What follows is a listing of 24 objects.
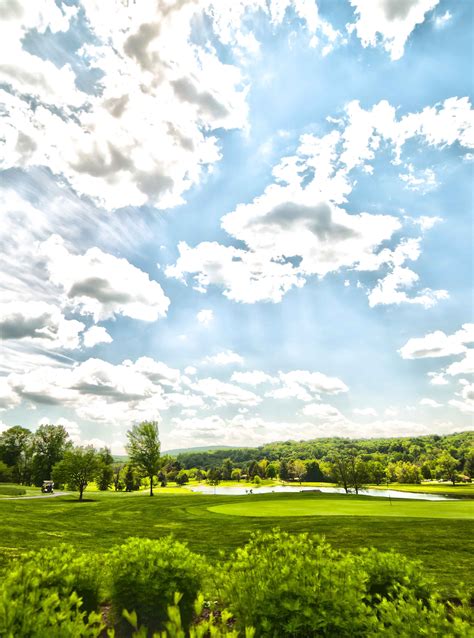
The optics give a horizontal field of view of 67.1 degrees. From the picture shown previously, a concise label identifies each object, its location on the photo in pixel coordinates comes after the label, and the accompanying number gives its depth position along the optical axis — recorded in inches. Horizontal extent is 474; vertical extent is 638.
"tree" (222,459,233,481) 7471.5
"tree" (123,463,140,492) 3772.1
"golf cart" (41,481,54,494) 2354.8
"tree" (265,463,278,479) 7391.7
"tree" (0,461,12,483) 3159.5
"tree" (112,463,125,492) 4015.8
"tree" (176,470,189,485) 6584.6
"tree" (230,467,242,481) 7411.9
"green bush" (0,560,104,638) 139.5
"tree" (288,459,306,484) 6407.0
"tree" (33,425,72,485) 3277.6
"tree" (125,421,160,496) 2020.4
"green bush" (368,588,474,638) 137.6
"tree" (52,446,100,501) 1980.8
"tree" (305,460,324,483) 6186.0
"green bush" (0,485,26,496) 2048.5
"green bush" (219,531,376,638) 163.2
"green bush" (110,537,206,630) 214.7
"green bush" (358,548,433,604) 221.1
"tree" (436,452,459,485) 4793.1
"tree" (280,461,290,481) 7123.0
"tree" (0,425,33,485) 3528.5
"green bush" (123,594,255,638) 121.6
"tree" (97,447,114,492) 3191.2
